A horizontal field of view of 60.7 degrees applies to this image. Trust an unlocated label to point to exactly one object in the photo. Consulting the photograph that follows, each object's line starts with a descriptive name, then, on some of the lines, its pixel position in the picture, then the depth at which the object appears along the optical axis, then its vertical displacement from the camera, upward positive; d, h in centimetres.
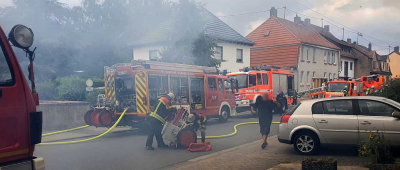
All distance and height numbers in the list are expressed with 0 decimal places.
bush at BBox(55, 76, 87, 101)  1314 -8
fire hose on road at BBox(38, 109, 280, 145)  860 -137
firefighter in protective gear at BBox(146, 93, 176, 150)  789 -66
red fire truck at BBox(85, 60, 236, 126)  1008 -4
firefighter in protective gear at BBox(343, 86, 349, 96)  1785 -35
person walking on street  796 -63
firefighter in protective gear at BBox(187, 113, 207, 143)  804 -81
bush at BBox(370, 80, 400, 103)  1112 -18
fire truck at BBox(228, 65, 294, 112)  1353 +20
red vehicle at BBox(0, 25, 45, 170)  305 -22
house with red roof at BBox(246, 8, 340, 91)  2912 +332
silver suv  646 -71
